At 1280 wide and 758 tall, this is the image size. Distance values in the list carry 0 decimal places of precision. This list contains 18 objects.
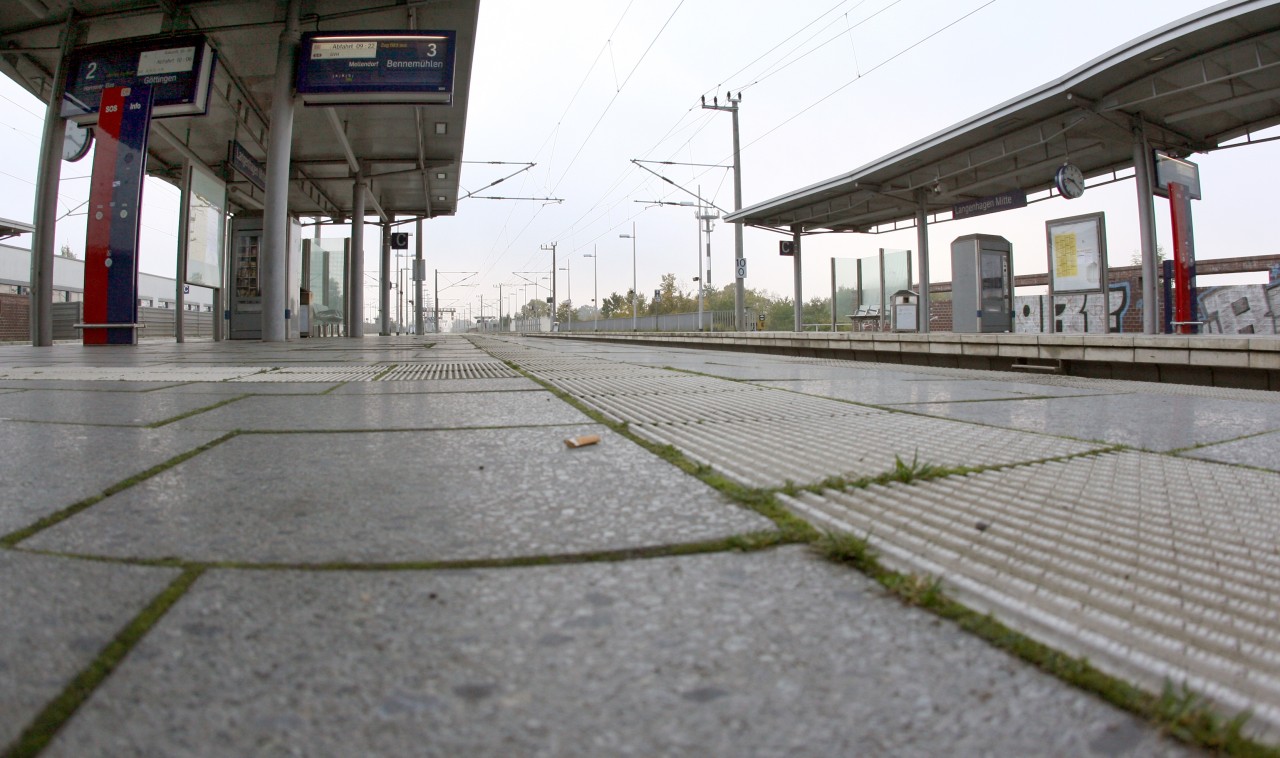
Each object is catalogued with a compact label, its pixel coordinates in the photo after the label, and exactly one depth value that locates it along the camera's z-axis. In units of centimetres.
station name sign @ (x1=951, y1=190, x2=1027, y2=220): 1712
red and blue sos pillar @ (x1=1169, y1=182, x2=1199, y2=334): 1002
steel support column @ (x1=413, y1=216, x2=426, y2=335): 3241
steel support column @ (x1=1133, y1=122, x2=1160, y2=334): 1145
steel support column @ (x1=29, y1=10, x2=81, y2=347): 1219
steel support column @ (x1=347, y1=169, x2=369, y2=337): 2419
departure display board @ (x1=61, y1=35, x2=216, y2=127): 1168
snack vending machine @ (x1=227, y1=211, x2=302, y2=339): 1936
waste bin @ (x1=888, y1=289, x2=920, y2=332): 1883
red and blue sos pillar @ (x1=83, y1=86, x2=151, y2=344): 1141
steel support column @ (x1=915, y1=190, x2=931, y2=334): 1755
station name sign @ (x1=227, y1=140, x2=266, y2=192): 1702
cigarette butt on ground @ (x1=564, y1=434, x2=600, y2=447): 210
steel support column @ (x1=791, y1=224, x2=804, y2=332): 2231
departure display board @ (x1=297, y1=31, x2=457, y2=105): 1267
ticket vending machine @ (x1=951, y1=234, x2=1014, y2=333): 1608
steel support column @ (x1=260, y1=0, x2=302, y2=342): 1334
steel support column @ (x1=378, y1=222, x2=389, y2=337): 3020
